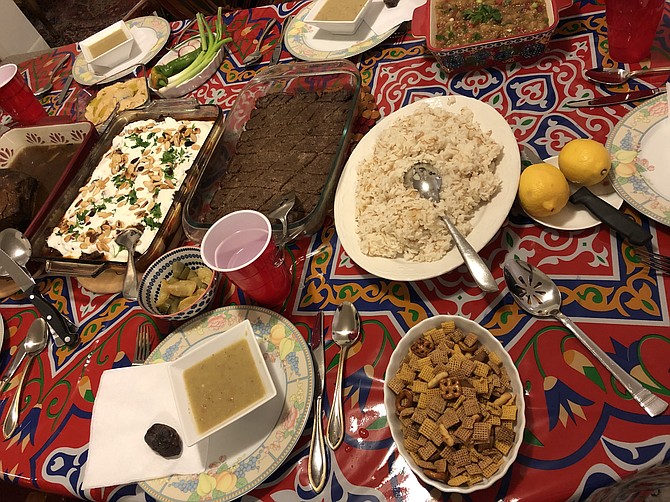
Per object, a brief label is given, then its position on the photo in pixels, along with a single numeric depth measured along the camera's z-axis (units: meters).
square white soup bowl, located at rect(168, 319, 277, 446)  1.22
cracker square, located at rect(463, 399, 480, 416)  1.12
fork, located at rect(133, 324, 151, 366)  1.58
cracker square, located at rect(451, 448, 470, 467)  1.10
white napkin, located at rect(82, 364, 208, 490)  1.32
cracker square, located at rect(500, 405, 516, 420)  1.12
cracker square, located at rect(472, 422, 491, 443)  1.09
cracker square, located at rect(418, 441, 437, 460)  1.13
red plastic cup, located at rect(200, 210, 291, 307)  1.42
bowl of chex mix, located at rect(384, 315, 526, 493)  1.10
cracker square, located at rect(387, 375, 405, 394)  1.22
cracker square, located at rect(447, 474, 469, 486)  1.08
